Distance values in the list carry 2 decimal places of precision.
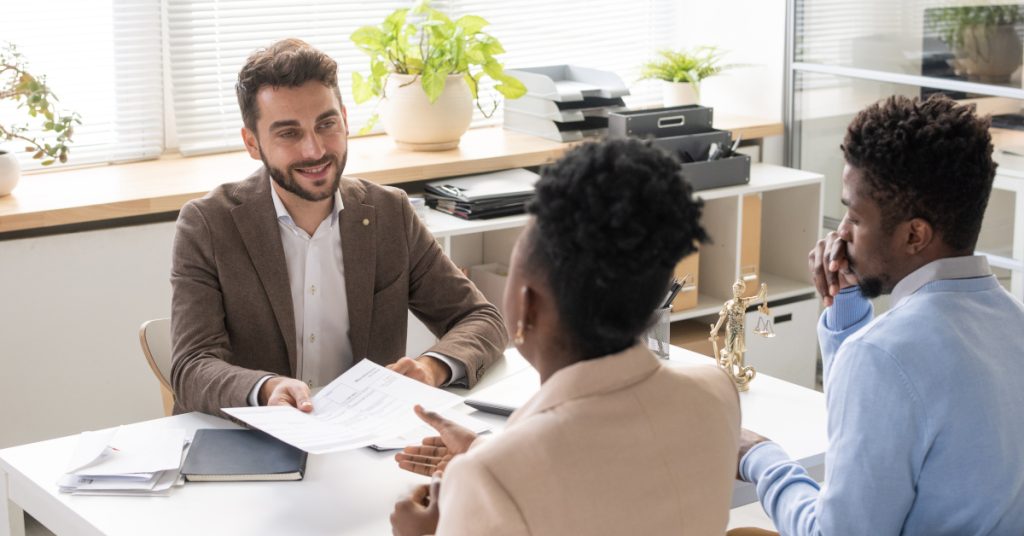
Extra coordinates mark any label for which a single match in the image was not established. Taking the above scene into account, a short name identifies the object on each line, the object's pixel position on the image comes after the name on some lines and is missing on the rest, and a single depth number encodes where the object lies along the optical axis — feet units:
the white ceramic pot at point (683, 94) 14.21
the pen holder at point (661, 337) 7.89
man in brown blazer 7.62
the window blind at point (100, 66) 11.55
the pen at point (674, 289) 7.40
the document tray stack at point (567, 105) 12.96
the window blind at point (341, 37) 12.38
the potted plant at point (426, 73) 12.32
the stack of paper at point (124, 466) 6.03
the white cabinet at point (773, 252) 13.07
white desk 5.68
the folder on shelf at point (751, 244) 13.34
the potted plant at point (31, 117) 10.55
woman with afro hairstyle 3.79
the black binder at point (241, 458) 6.14
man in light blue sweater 4.98
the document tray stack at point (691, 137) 12.58
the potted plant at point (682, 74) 14.24
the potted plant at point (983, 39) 11.77
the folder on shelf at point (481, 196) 11.53
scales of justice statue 7.63
